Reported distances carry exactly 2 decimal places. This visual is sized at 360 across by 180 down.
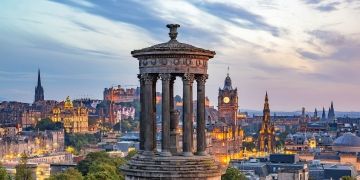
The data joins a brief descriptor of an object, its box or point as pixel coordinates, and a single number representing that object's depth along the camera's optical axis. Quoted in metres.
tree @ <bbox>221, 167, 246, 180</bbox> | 79.19
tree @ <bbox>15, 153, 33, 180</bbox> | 76.94
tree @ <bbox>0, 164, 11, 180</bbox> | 69.07
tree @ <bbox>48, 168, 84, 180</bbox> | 75.93
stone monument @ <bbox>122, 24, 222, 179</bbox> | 25.62
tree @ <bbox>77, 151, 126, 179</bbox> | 70.83
